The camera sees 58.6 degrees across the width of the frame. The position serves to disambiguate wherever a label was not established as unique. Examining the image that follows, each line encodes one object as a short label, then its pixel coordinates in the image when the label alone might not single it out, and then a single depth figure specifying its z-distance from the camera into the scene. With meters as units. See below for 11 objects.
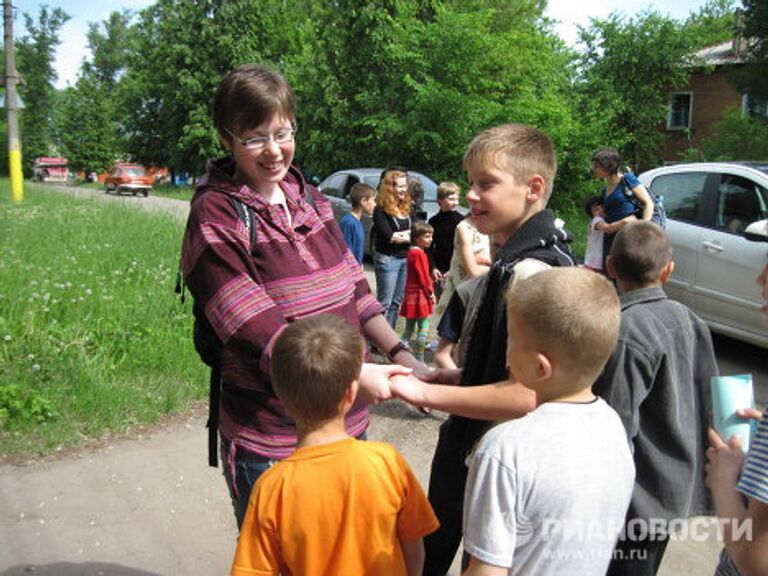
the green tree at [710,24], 31.42
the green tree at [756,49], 23.64
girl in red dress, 6.36
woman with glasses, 1.94
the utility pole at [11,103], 20.45
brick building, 33.09
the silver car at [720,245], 6.40
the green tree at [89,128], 57.12
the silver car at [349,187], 12.02
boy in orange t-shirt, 1.73
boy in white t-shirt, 1.57
